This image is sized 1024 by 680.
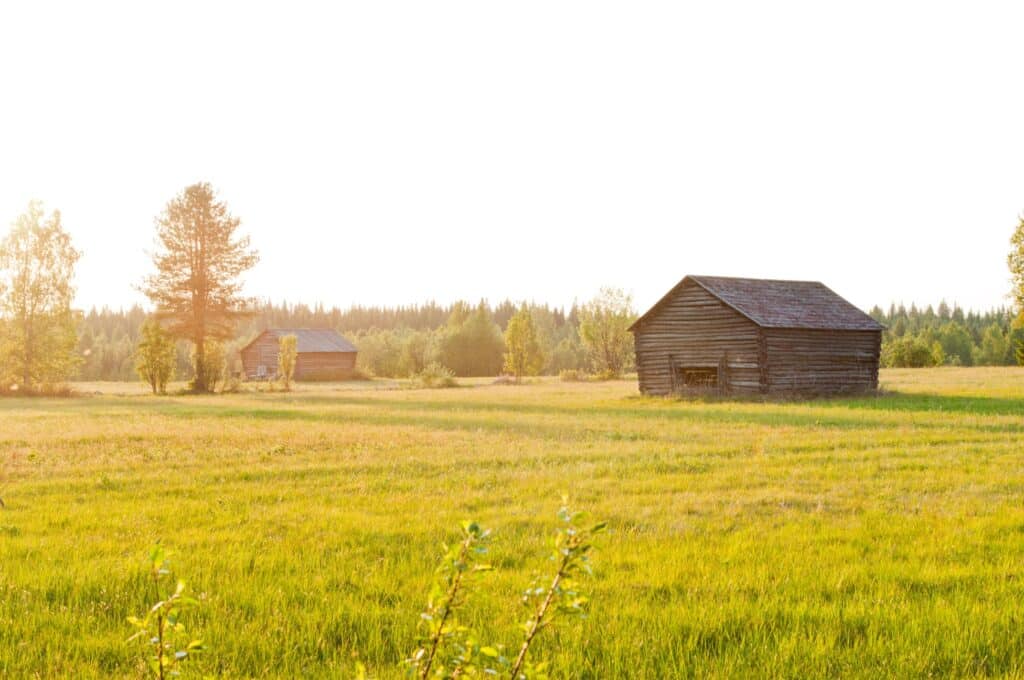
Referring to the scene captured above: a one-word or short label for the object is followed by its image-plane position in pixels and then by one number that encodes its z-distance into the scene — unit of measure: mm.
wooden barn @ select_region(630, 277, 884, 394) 38938
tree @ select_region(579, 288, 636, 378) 88125
